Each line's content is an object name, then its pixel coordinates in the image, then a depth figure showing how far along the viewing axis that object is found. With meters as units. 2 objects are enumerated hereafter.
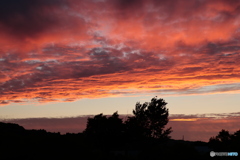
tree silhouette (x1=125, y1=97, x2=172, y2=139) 93.57
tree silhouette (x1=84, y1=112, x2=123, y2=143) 77.88
